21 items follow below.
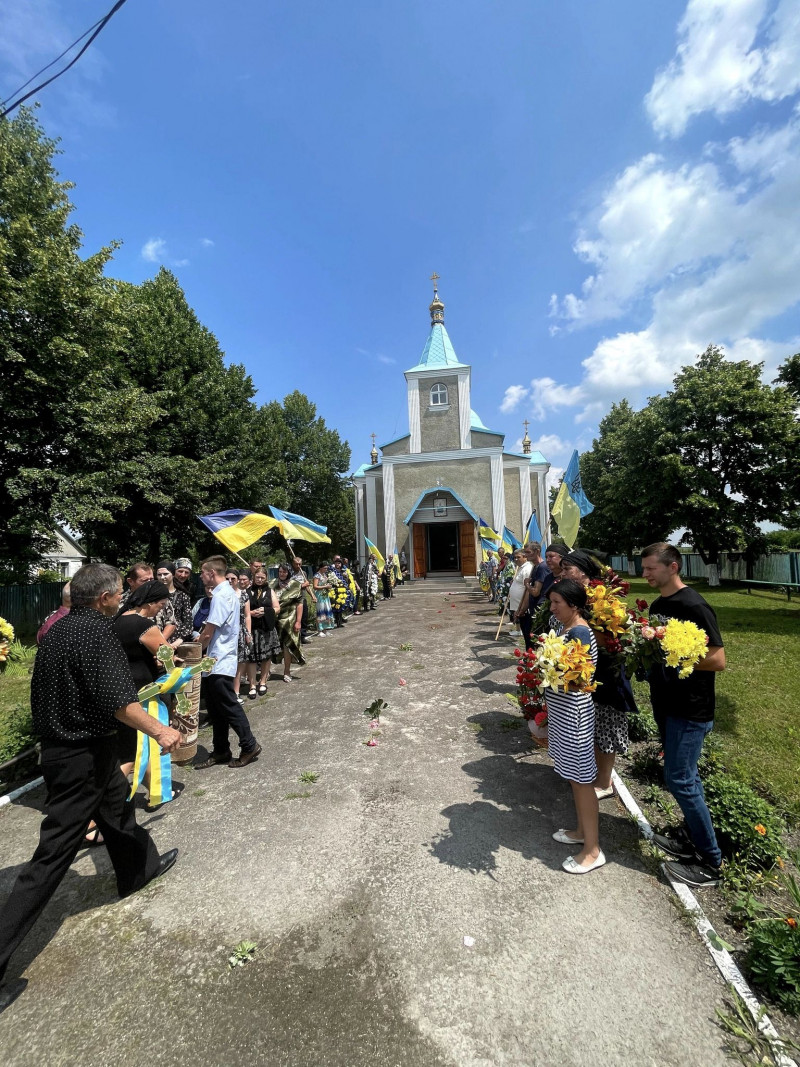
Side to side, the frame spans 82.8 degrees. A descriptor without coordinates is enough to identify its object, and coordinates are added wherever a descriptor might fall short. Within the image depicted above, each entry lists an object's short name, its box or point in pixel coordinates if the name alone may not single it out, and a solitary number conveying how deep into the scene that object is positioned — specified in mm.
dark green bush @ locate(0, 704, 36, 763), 4816
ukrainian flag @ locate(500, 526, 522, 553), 19789
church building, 25609
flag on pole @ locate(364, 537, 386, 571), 20938
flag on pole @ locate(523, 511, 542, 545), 13000
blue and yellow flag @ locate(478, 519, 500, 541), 19984
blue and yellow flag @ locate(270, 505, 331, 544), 9422
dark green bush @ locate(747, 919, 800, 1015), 2119
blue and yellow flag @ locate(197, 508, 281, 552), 8039
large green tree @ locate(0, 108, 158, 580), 11836
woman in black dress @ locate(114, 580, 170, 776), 3945
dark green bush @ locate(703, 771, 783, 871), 2977
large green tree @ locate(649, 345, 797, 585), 20828
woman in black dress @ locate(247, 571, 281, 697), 7266
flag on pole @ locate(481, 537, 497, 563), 20103
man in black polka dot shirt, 2441
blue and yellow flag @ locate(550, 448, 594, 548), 8195
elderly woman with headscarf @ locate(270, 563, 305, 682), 7938
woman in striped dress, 3000
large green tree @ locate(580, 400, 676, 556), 23078
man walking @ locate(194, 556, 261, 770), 4645
